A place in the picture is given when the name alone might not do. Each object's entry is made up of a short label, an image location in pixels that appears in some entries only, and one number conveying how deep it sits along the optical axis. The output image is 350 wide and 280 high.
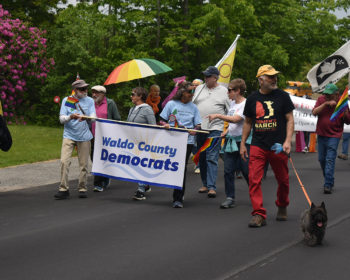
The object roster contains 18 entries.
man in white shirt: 9.35
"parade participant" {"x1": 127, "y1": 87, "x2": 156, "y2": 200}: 9.10
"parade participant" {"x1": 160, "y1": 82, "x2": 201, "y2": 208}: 8.89
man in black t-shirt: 7.11
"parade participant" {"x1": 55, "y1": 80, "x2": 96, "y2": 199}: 9.17
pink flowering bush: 25.00
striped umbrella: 9.77
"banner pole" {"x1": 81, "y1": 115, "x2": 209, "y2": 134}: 8.66
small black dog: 5.92
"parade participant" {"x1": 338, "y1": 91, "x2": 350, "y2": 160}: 15.27
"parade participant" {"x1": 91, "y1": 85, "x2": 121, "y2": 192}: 10.11
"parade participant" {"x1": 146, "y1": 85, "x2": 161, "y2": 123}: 12.40
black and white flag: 12.73
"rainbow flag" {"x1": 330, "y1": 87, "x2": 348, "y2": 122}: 9.80
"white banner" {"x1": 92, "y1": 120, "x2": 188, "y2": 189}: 8.80
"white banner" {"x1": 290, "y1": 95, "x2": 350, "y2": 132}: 17.14
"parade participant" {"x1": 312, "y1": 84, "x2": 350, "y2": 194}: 9.89
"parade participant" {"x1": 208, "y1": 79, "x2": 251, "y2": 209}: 8.47
